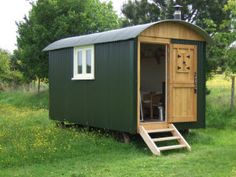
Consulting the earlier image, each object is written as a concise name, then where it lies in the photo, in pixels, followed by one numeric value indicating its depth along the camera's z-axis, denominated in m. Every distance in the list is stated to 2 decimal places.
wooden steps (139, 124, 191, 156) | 10.24
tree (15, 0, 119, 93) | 24.03
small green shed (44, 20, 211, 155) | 10.88
